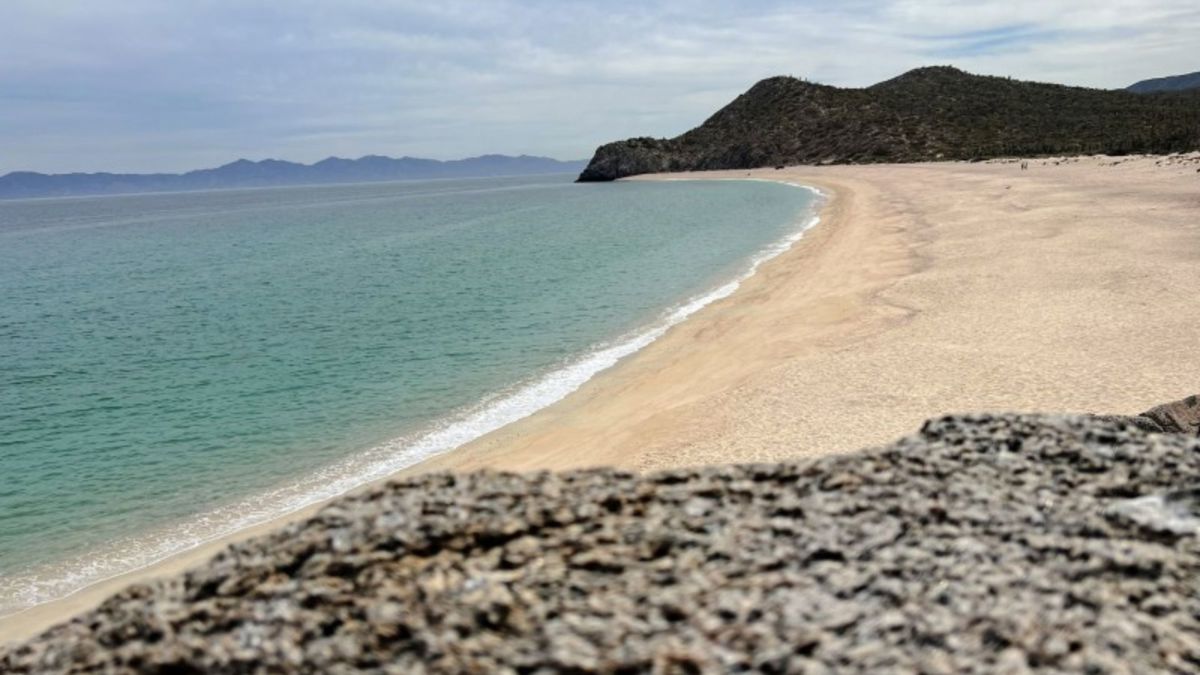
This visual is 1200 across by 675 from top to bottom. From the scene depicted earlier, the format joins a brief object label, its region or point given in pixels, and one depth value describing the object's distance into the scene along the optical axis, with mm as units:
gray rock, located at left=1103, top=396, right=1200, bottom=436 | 7804
